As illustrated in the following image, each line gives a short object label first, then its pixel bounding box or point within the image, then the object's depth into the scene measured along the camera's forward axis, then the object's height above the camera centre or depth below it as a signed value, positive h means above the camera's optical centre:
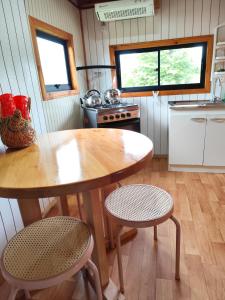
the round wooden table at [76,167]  0.72 -0.31
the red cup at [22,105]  1.17 -0.08
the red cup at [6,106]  1.11 -0.08
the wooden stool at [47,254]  0.76 -0.64
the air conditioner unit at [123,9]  2.48 +0.86
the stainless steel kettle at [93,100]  2.84 -0.20
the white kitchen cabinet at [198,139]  2.56 -0.75
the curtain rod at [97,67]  2.85 +0.23
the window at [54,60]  2.08 +0.32
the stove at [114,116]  2.61 -0.41
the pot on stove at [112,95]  2.99 -0.17
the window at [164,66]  2.91 +0.19
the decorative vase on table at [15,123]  1.09 -0.17
